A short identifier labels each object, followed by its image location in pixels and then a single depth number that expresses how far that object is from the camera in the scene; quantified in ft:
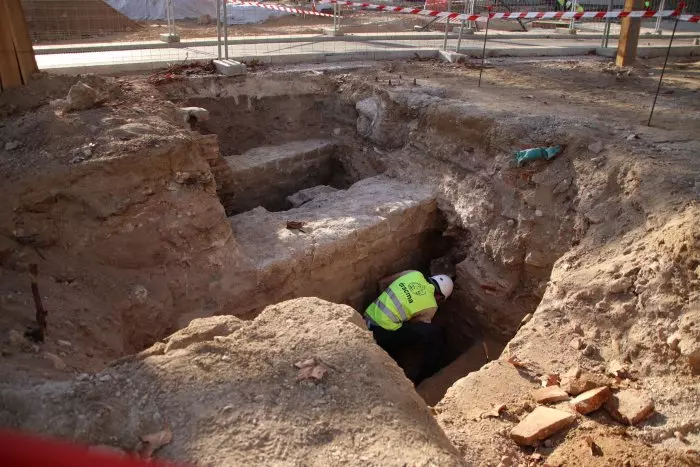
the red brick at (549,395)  12.31
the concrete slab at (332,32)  40.50
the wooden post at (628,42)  32.42
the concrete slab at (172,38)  32.96
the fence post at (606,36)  37.29
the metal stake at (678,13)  20.73
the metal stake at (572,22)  45.57
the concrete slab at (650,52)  37.73
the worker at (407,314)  17.60
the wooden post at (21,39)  17.49
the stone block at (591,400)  11.79
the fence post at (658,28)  44.63
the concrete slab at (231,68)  25.44
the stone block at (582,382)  12.35
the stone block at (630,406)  11.46
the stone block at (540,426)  11.29
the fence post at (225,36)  26.89
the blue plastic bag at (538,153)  19.11
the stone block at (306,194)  22.75
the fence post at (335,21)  39.68
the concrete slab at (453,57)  33.04
